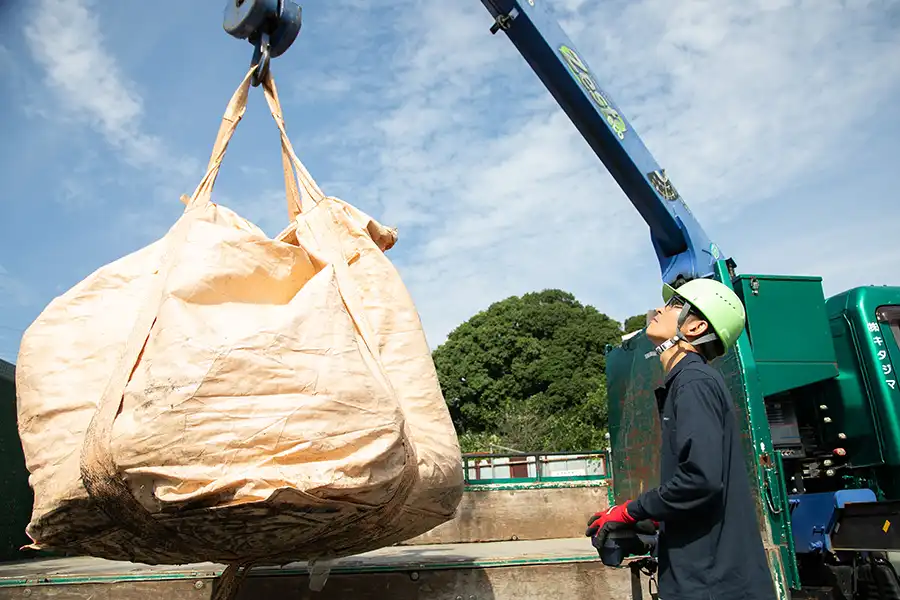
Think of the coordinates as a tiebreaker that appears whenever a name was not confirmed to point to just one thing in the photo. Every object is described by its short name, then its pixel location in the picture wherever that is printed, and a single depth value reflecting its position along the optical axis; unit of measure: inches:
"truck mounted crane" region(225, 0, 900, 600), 142.3
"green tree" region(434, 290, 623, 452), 861.8
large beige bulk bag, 68.5
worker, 80.4
